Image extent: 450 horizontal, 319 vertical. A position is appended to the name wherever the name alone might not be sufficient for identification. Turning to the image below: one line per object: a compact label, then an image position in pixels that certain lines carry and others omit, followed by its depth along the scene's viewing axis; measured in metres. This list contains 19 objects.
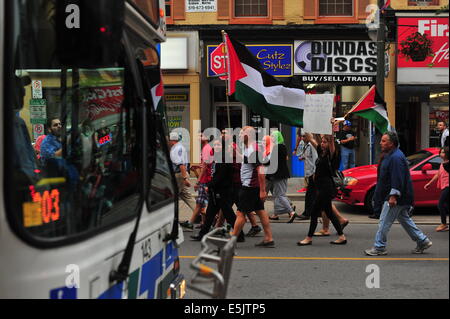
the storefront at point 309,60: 17.88
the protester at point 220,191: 8.65
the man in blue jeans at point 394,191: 7.12
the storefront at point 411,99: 16.97
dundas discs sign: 17.88
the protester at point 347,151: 16.02
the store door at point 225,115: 18.70
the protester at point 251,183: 8.23
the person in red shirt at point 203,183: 9.48
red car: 10.78
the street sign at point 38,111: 4.57
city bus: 1.87
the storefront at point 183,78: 17.86
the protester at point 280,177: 10.62
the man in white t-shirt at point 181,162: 9.85
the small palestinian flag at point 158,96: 3.50
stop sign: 17.11
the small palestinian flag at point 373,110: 7.82
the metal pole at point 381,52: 13.61
